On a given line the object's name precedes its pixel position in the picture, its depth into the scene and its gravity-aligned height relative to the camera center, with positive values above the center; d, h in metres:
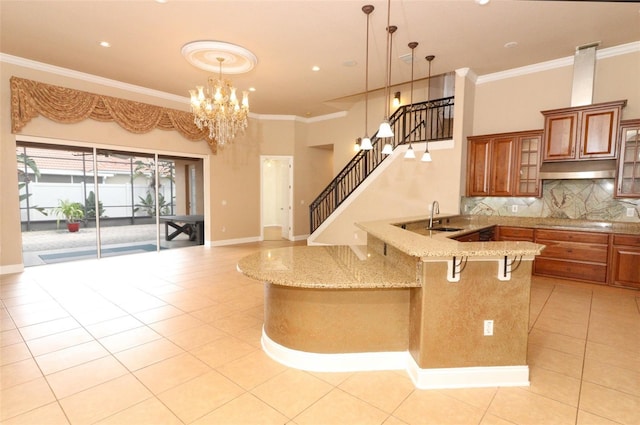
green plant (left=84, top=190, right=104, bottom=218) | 6.21 -0.34
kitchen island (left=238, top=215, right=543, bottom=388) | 2.31 -0.96
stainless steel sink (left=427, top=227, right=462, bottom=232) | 4.42 -0.53
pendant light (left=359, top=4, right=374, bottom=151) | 3.65 +2.14
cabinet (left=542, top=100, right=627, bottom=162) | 4.51 +0.93
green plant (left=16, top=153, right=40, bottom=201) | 5.42 +0.30
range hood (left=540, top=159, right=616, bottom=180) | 4.62 +0.38
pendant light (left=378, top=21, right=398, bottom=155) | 3.29 +0.69
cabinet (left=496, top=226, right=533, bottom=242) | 5.00 -0.66
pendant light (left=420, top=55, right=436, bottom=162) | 4.91 +1.38
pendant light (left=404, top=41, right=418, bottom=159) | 4.56 +0.63
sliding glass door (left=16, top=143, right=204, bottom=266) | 5.68 -0.24
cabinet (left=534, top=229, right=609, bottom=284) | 4.53 -0.92
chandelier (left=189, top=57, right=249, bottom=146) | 4.91 +1.34
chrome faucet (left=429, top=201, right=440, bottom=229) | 5.50 -0.30
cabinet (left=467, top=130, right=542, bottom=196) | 5.23 +0.50
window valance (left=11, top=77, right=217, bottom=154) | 5.07 +1.46
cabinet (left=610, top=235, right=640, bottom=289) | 4.29 -0.92
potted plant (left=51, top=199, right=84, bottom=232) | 5.95 -0.49
